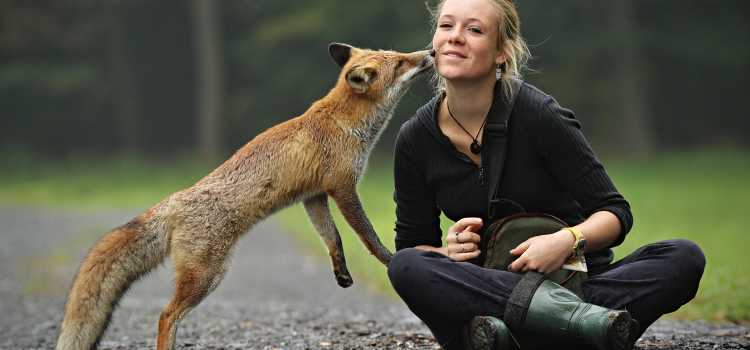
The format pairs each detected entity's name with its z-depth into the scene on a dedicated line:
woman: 7.96
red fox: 9.85
